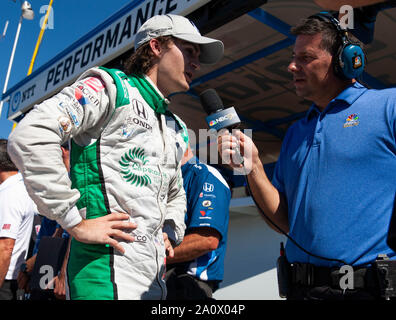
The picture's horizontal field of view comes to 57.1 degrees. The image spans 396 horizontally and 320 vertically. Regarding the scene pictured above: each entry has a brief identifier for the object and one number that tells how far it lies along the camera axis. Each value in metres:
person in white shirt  2.82
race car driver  1.21
